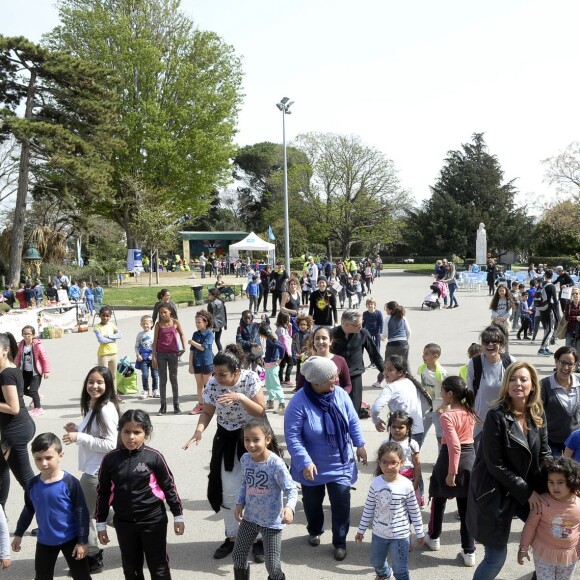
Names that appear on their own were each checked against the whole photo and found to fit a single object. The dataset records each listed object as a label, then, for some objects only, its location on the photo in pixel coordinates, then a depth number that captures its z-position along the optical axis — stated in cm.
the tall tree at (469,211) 6256
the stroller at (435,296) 2370
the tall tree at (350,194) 5338
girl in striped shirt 425
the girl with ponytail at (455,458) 475
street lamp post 2889
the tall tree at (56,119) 2995
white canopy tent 3847
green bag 1092
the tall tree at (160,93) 3897
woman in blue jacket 469
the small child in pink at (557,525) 379
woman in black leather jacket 389
